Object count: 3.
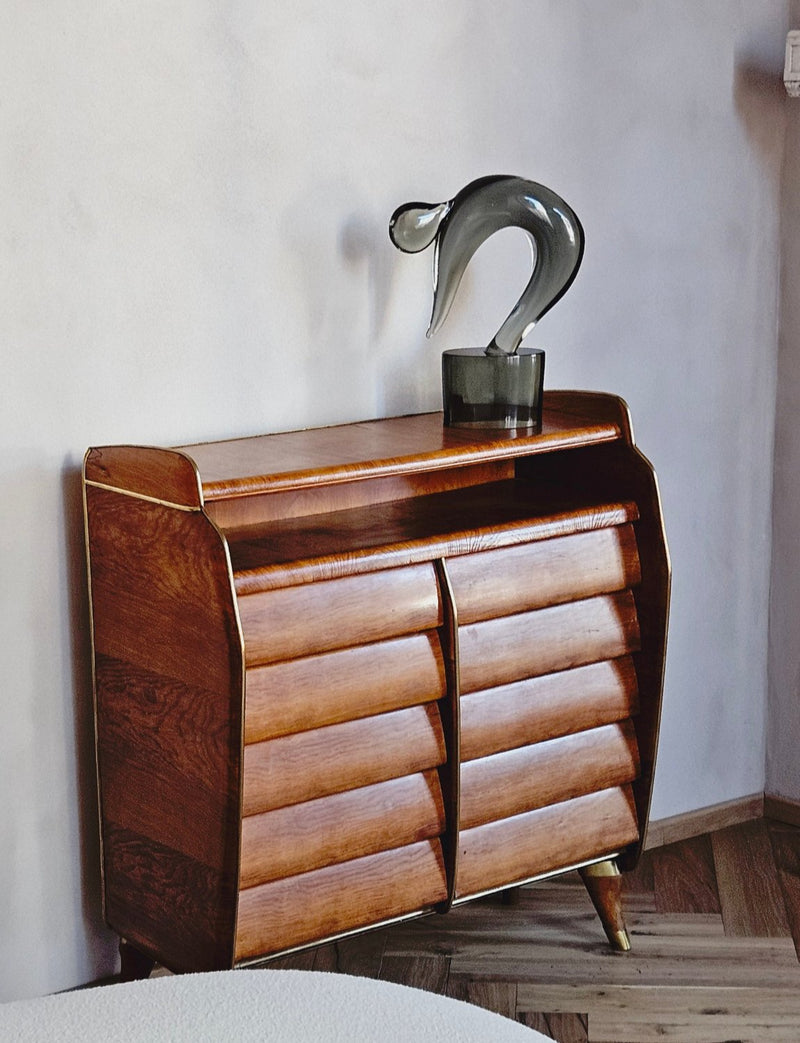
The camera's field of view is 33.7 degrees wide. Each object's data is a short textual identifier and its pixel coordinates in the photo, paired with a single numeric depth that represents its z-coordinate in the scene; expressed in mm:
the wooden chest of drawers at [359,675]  1897
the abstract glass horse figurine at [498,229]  2227
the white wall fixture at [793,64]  2666
